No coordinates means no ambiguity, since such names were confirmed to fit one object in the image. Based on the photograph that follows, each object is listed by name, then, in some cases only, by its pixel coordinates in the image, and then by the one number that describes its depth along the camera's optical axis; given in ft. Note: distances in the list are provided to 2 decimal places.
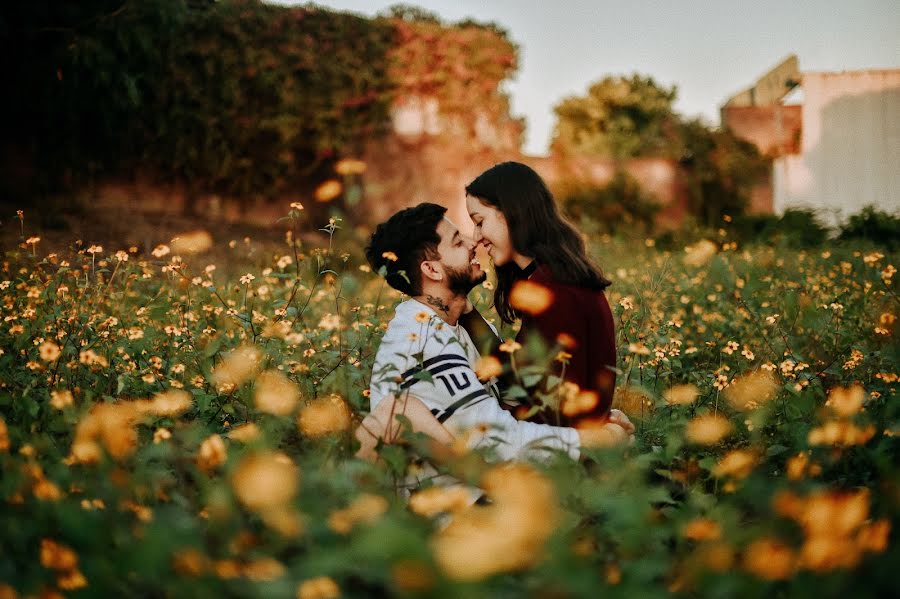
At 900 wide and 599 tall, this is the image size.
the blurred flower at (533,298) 8.38
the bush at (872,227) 34.22
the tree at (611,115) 82.38
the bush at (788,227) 34.68
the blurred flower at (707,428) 7.19
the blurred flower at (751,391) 9.39
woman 8.18
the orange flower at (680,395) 8.63
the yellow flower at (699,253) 13.27
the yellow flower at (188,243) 9.69
